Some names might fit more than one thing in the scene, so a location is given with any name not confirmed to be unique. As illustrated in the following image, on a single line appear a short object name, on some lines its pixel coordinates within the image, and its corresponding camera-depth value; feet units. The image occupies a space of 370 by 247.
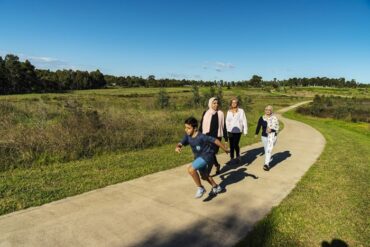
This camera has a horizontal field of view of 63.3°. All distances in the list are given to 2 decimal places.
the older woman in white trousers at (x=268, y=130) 25.30
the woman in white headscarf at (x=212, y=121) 21.52
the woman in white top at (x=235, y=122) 26.18
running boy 16.61
